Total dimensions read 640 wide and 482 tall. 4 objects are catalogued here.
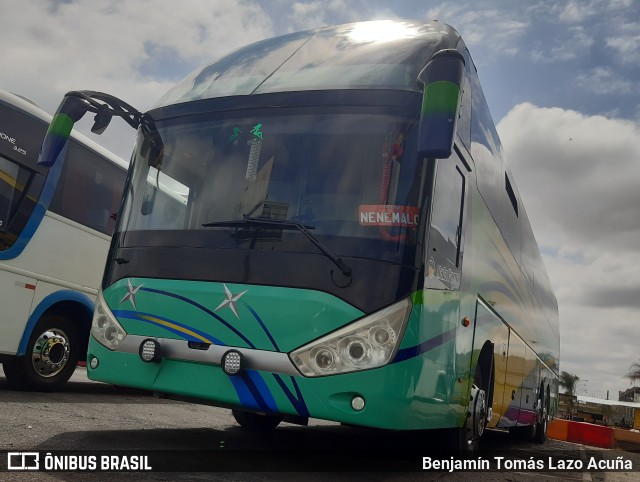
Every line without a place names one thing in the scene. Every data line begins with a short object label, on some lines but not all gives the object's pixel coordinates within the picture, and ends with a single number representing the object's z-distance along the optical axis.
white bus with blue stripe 8.05
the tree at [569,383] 64.00
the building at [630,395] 72.75
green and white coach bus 4.61
